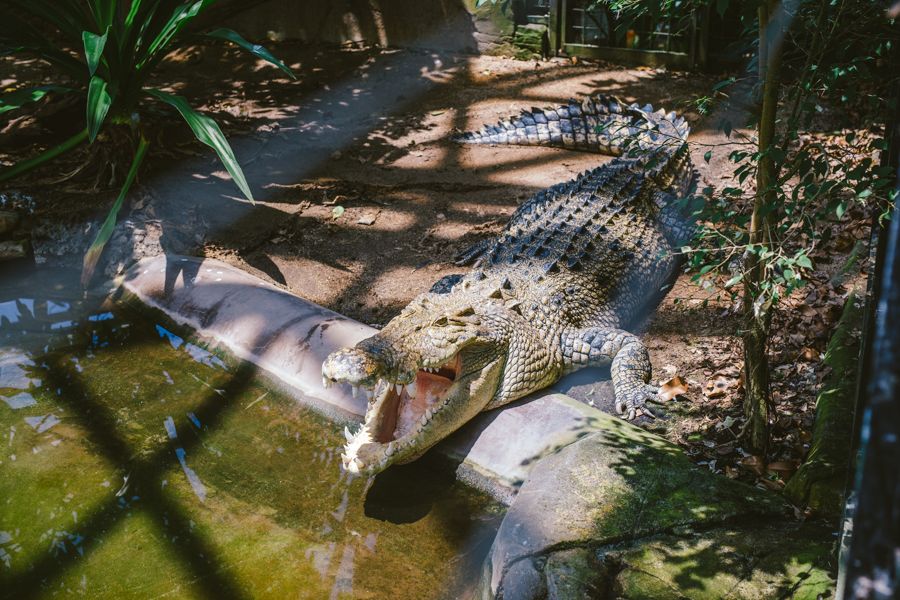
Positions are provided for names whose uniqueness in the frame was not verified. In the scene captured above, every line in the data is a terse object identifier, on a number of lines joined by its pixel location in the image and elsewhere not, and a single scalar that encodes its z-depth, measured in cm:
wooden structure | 709
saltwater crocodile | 277
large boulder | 198
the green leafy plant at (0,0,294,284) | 413
